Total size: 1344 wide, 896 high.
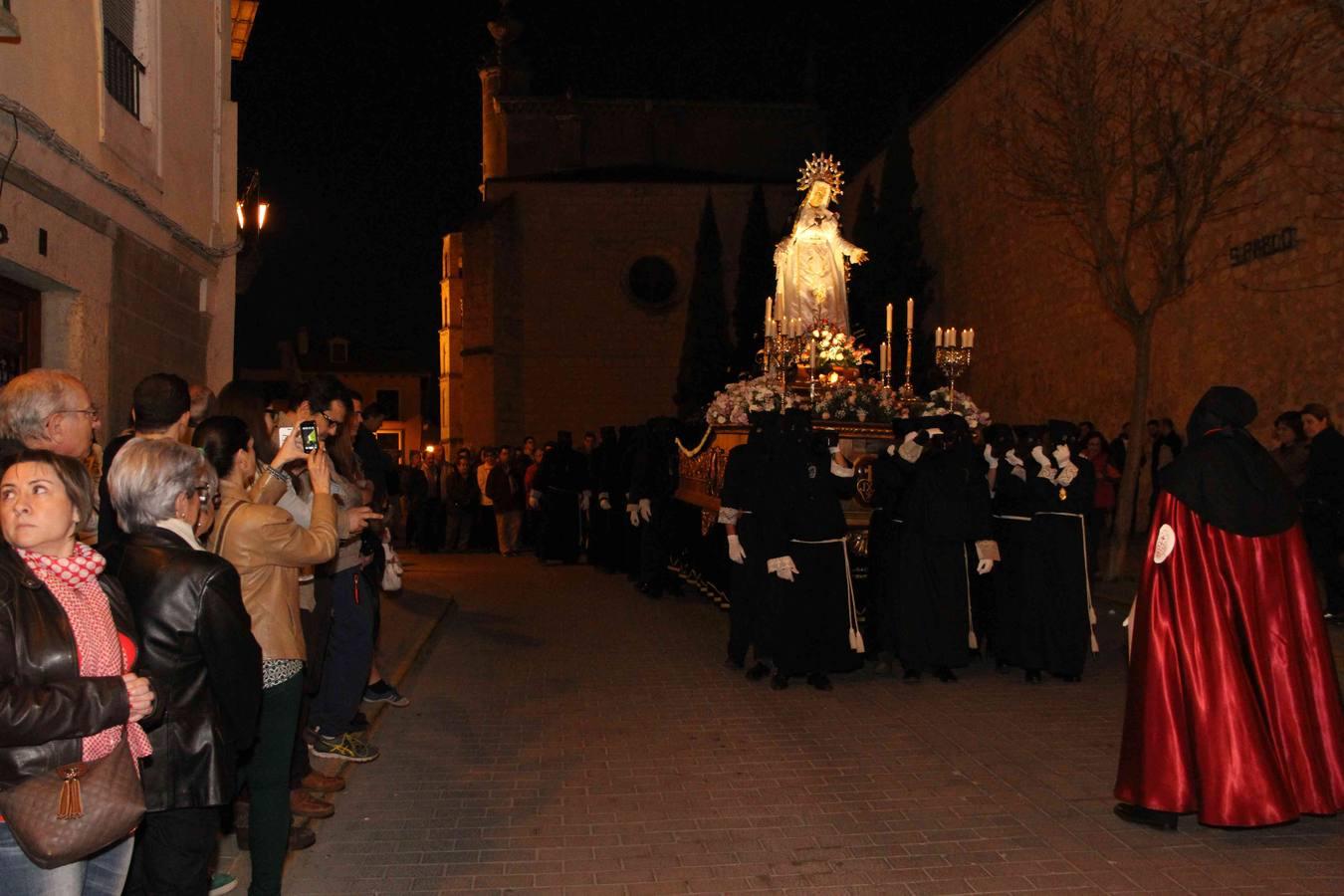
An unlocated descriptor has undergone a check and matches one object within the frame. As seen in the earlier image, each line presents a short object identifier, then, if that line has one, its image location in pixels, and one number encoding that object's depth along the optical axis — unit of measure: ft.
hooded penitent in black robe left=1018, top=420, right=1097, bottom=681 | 27.58
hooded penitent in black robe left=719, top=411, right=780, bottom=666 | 28.09
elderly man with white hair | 12.82
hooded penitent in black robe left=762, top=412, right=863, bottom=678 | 27.61
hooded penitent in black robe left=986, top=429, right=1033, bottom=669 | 28.30
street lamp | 44.22
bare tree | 43.86
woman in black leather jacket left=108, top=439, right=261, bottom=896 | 10.48
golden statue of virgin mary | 45.55
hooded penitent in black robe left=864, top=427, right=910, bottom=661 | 29.17
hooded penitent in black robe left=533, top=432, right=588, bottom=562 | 60.03
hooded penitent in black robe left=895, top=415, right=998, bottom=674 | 27.76
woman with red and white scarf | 8.57
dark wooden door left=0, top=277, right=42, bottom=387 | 23.49
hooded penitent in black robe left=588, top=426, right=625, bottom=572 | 54.13
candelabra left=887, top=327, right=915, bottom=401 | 38.86
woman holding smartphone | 13.24
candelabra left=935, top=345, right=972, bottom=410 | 35.09
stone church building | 117.70
